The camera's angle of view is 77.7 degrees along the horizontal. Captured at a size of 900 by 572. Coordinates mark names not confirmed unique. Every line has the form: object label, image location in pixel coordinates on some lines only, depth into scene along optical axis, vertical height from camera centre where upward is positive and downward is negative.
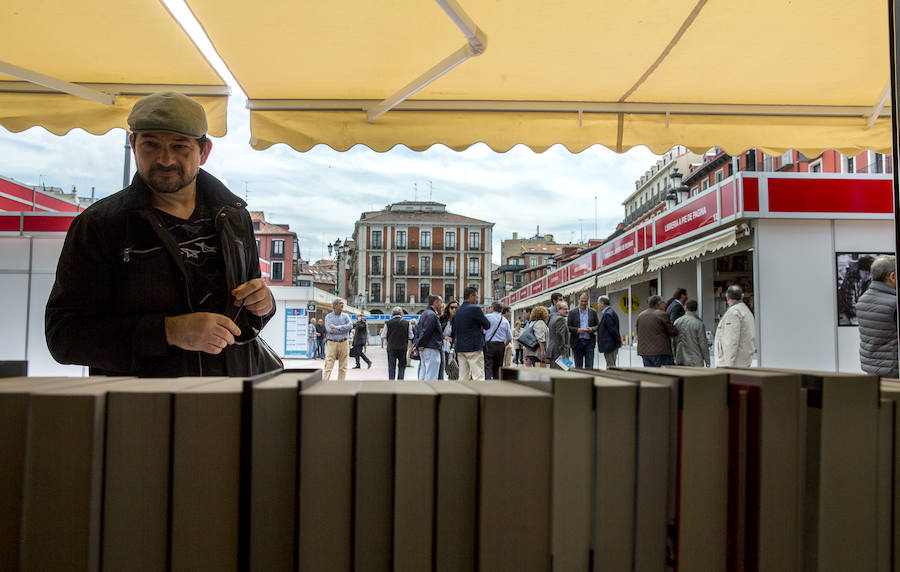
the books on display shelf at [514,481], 0.75 -0.23
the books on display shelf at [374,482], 0.77 -0.24
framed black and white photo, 8.73 +0.61
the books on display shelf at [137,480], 0.75 -0.24
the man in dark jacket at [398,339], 11.27 -0.60
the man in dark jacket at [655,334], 8.93 -0.32
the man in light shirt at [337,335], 11.37 -0.55
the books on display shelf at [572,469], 0.77 -0.22
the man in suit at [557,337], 10.48 -0.47
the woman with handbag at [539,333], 10.61 -0.40
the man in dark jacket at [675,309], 10.06 +0.10
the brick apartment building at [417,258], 83.44 +7.84
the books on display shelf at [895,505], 0.83 -0.28
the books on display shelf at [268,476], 0.76 -0.23
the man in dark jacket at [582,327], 11.70 -0.30
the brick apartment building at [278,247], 69.88 +7.67
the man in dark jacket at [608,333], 10.63 -0.38
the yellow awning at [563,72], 2.41 +1.23
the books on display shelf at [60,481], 0.72 -0.23
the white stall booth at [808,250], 8.79 +1.07
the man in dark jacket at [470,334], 9.53 -0.40
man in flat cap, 1.46 +0.09
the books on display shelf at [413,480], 0.76 -0.23
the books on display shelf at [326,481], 0.76 -0.24
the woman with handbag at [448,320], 11.76 -0.22
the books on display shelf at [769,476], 0.79 -0.23
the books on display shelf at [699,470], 0.79 -0.22
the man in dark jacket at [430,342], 9.91 -0.58
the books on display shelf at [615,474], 0.78 -0.23
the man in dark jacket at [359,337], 16.50 -0.87
